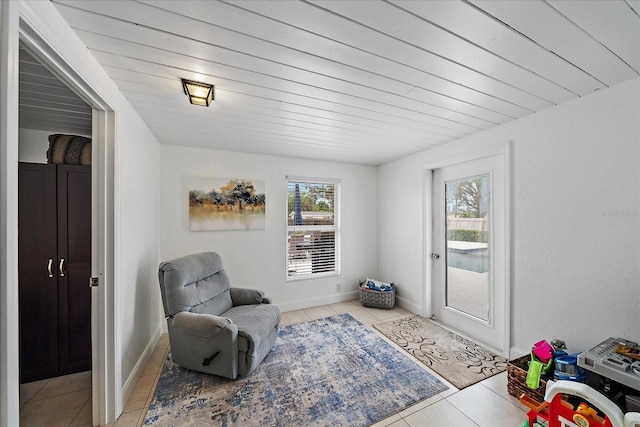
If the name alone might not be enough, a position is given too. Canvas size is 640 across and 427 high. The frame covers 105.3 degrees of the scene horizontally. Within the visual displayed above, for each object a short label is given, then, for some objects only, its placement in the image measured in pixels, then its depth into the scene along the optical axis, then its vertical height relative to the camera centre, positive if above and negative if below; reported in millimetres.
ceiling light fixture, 1603 +831
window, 3695 -240
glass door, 2476 -431
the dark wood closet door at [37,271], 1990 -473
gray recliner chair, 2025 -1010
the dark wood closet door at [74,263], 2080 -430
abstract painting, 3092 +126
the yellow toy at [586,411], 1231 -1015
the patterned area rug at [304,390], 1684 -1407
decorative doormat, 2133 -1405
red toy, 1091 -963
